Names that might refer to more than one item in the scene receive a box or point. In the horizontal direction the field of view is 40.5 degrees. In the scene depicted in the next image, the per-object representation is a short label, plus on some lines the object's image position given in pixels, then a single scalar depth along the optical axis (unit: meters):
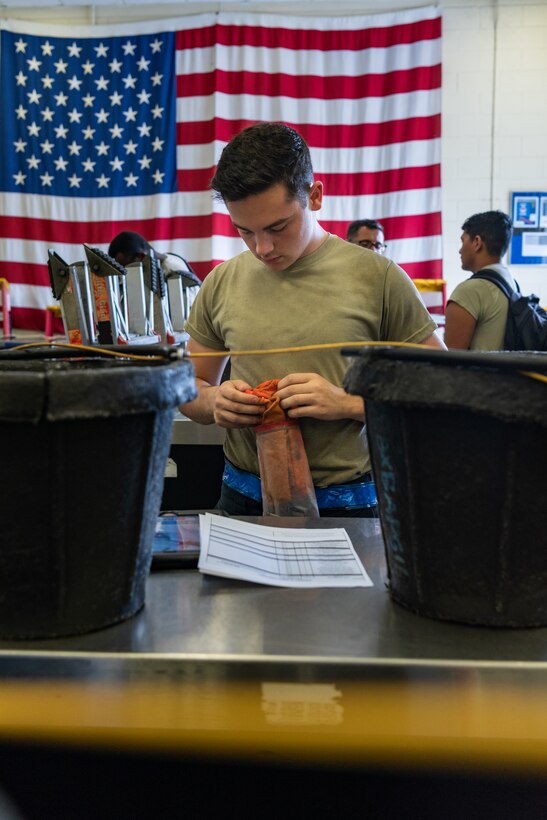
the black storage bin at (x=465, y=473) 0.63
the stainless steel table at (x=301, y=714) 0.63
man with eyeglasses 3.97
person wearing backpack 3.16
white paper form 0.83
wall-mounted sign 5.71
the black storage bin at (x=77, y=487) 0.61
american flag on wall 5.65
